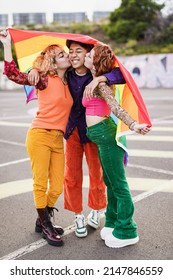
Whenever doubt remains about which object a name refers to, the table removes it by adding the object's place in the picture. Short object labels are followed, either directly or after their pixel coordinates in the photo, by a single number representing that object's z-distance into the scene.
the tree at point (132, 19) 34.28
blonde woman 3.59
